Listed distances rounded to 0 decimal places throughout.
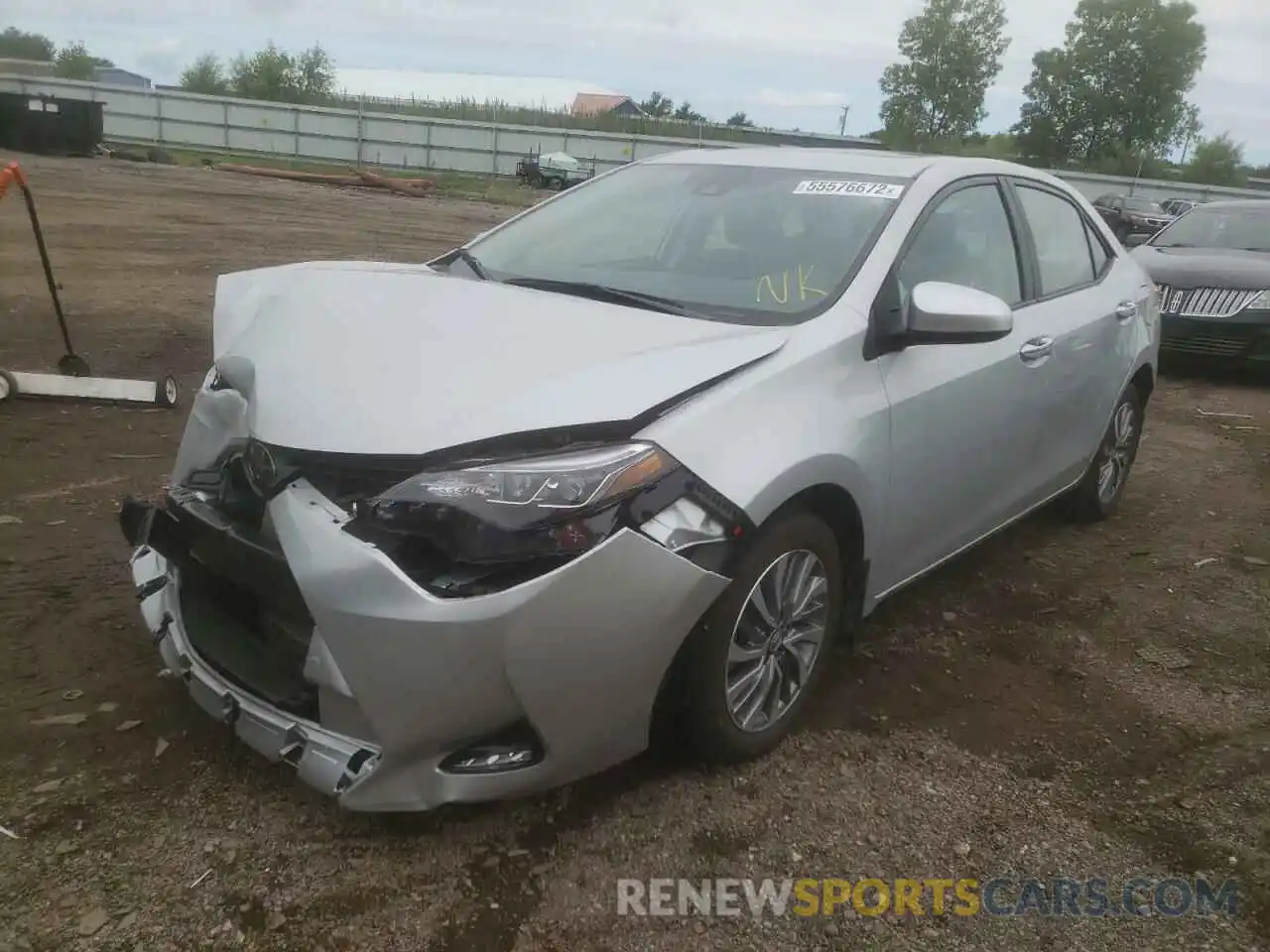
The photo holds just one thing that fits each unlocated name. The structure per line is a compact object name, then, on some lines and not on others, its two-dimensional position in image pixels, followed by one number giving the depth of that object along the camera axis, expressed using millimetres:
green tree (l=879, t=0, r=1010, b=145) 63406
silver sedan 2188
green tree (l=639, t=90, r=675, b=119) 80250
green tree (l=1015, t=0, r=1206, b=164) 60250
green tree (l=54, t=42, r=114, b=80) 67938
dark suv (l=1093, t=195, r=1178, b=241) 22084
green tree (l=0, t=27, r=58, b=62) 90000
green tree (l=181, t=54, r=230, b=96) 68938
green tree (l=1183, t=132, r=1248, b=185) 52034
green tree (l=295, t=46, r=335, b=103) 71250
